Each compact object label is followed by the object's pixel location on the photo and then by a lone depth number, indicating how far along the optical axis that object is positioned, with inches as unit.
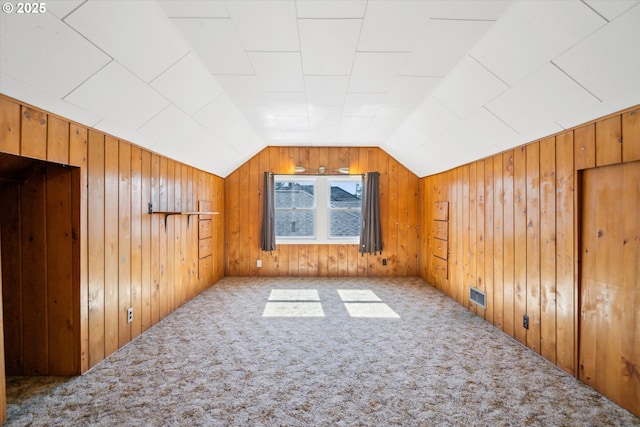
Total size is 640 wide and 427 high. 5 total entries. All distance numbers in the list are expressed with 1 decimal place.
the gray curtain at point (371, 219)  220.1
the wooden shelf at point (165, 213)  130.7
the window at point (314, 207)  230.7
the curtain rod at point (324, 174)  226.2
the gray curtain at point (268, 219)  219.9
